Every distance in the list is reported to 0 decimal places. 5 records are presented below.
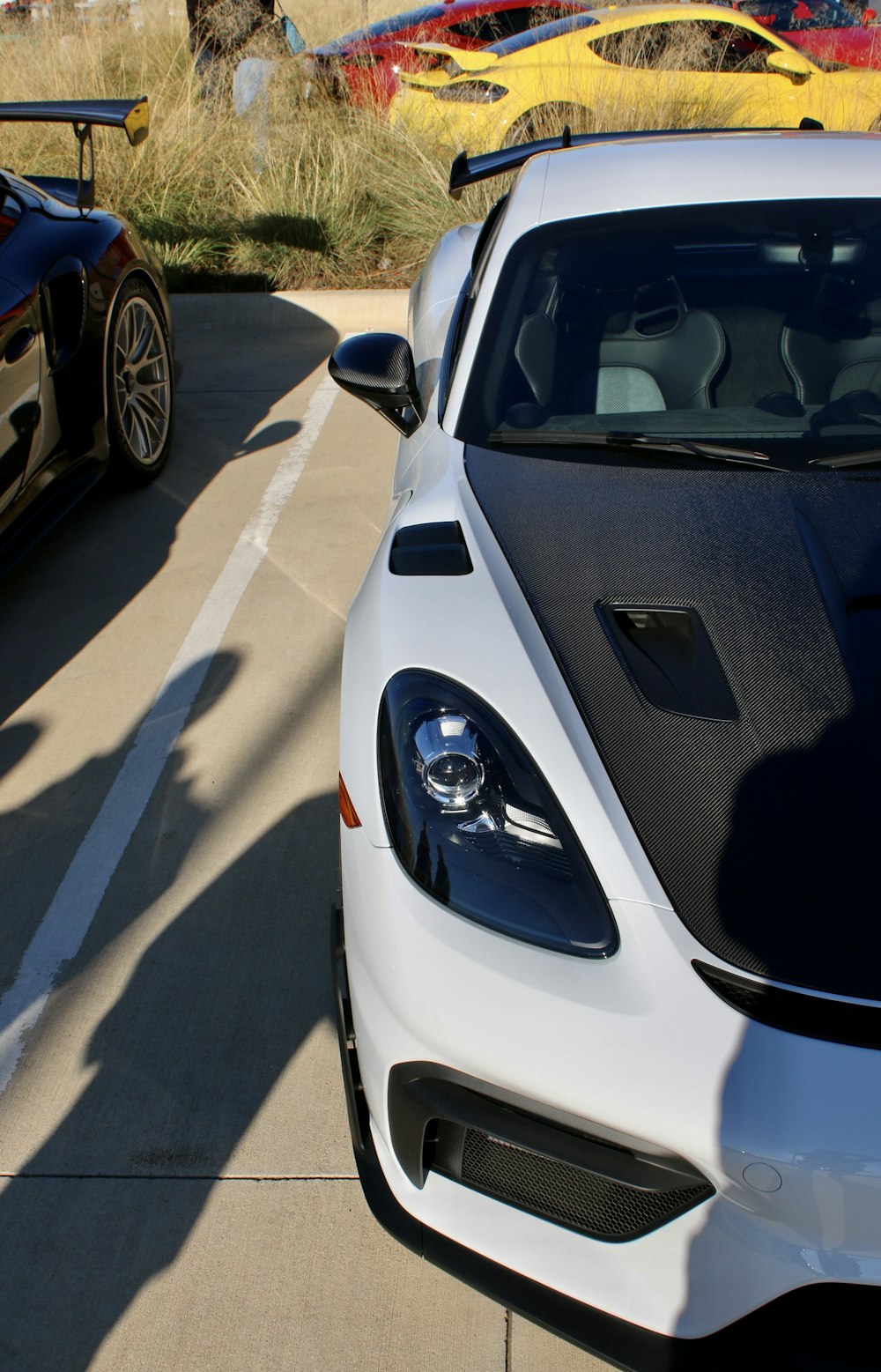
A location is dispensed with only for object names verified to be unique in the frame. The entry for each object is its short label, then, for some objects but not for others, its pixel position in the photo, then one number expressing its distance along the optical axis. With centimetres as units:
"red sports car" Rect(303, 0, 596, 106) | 867
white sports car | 129
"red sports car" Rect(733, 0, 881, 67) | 944
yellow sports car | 789
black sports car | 364
